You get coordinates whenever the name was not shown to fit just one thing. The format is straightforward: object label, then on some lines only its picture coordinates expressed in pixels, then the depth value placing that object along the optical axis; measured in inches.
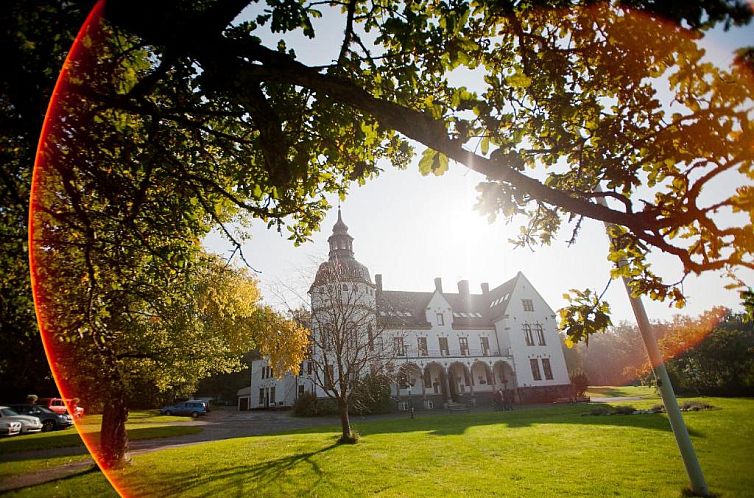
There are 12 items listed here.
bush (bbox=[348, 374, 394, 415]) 1298.0
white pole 291.2
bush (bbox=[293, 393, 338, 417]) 1357.0
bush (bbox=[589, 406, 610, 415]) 858.3
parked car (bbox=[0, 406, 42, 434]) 935.0
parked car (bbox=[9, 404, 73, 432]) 1090.1
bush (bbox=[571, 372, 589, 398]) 1477.6
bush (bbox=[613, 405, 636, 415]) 830.5
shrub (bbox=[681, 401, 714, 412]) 782.2
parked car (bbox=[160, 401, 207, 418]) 1683.1
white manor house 1620.3
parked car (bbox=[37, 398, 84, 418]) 1272.1
